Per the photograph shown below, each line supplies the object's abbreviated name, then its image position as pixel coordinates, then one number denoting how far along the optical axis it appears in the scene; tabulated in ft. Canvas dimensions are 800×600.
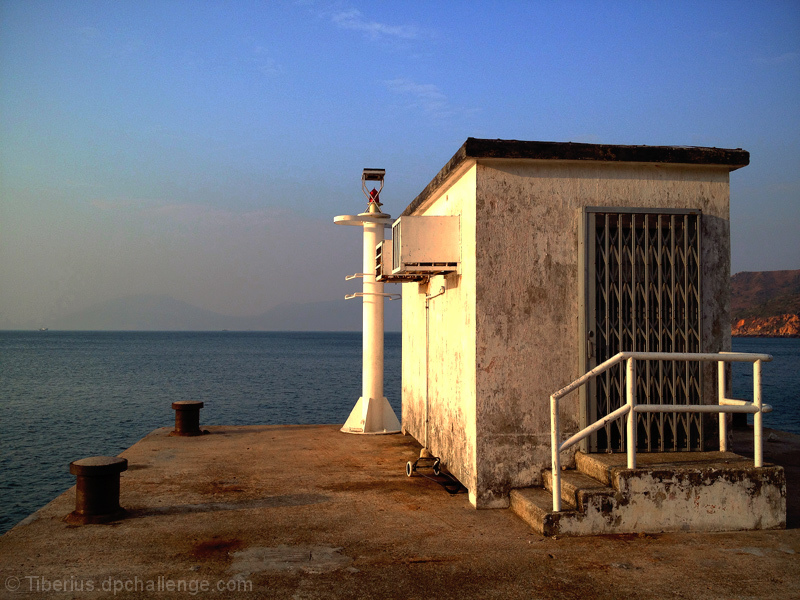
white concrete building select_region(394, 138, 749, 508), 23.20
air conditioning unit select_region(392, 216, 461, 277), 25.86
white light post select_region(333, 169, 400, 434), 41.14
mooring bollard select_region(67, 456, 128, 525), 21.53
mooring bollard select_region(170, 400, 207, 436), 39.50
